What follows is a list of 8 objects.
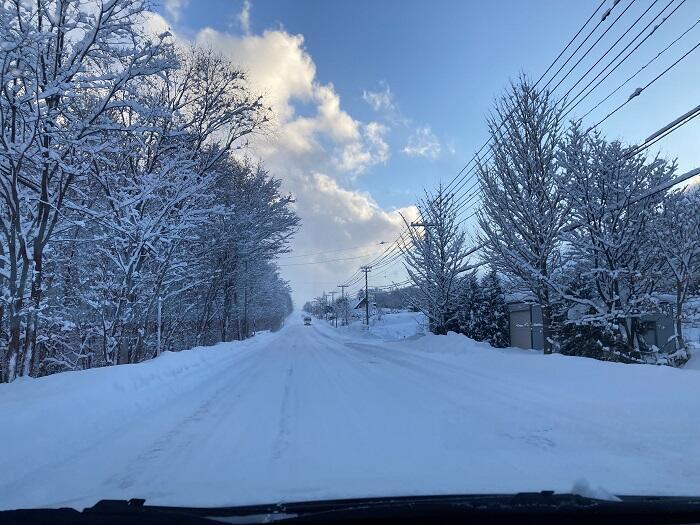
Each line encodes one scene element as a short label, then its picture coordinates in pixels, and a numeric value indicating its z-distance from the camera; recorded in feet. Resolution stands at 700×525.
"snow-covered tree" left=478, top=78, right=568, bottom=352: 53.31
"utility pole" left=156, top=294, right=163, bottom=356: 56.33
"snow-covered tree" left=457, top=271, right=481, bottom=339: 93.35
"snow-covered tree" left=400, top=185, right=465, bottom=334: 90.99
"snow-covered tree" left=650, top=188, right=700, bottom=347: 43.55
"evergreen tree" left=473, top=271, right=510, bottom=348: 92.63
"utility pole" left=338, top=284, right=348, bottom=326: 312.77
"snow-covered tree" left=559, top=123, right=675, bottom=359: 47.14
